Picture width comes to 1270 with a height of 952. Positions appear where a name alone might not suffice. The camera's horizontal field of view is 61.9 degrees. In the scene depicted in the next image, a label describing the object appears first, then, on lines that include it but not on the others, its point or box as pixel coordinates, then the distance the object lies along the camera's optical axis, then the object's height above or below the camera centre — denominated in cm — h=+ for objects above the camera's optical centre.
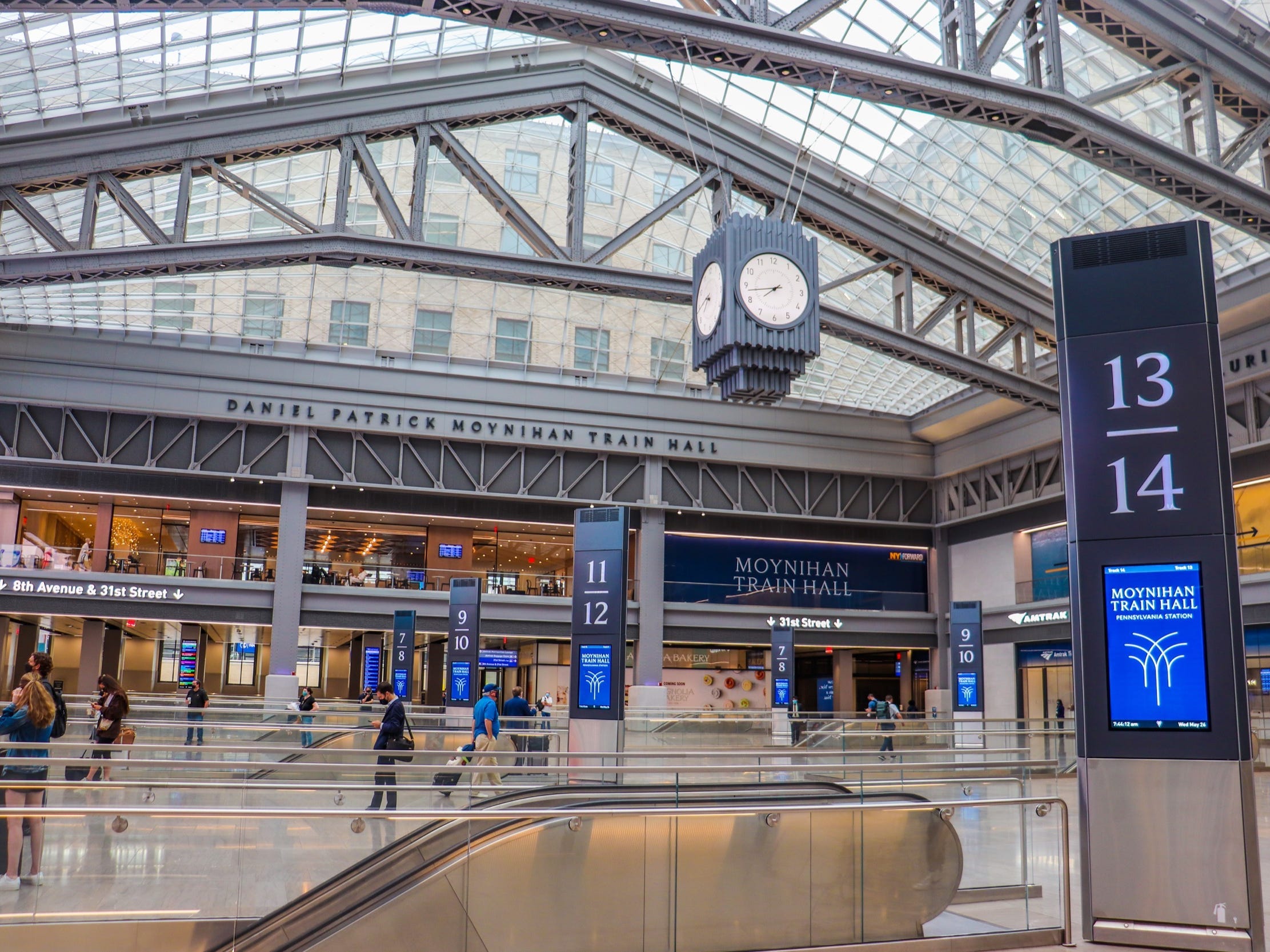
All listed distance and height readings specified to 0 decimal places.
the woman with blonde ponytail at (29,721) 869 -74
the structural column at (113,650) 4147 -34
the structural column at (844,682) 4712 -119
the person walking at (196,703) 1988 -137
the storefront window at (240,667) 4775 -103
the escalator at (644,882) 613 -141
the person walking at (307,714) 1773 -147
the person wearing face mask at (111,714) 1281 -87
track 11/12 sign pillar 1769 +26
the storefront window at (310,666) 4969 -94
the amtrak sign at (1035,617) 3931 +157
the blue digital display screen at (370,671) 4588 -104
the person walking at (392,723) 1513 -109
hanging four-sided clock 1650 +541
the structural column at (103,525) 4012 +438
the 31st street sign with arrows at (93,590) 3628 +175
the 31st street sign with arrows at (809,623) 4394 +130
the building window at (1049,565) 4106 +363
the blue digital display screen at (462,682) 2772 -88
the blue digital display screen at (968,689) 3005 -89
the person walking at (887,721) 1976 -174
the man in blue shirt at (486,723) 1633 -115
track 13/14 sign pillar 707 +40
